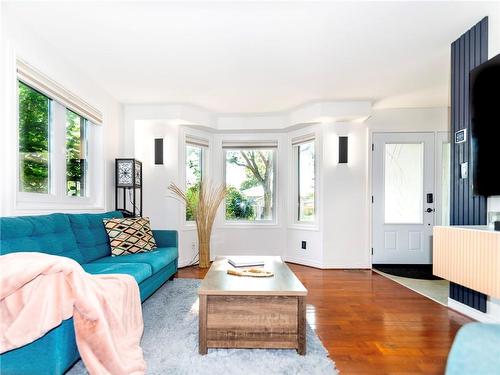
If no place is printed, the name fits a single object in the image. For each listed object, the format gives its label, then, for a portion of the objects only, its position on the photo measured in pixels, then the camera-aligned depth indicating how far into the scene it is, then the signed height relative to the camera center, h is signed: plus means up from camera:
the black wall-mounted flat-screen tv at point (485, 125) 2.03 +0.46
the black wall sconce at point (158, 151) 4.33 +0.53
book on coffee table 2.46 -0.66
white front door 4.44 -0.18
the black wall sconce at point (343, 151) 4.31 +0.54
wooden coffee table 1.84 -0.86
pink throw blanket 1.18 -0.52
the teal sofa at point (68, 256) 1.35 -0.66
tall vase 4.25 -0.99
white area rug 1.67 -1.06
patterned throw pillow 2.94 -0.53
